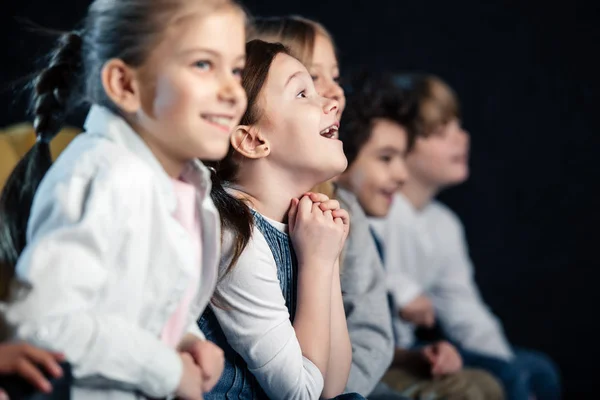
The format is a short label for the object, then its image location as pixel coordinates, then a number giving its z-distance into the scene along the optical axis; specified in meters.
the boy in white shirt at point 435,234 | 2.48
